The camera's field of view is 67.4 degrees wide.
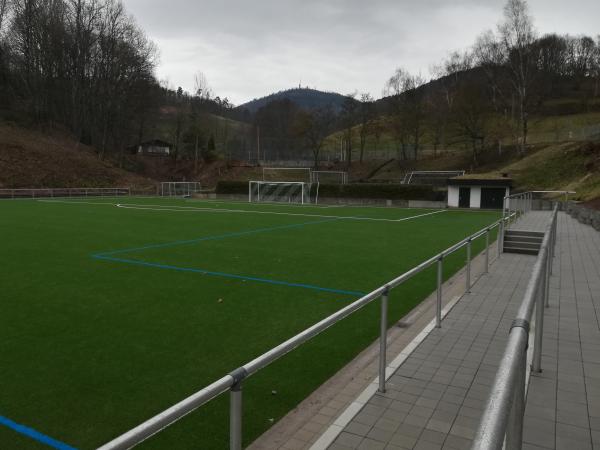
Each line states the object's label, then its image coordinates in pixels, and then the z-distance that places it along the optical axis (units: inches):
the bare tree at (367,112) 2810.0
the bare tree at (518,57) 1911.9
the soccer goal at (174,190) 2085.4
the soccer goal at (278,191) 1824.6
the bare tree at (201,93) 3114.9
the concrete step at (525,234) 554.9
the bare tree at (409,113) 2511.1
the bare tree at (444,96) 2497.5
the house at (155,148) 3039.6
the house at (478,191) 1491.1
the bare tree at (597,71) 3149.6
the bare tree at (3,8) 2292.7
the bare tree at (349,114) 2800.4
